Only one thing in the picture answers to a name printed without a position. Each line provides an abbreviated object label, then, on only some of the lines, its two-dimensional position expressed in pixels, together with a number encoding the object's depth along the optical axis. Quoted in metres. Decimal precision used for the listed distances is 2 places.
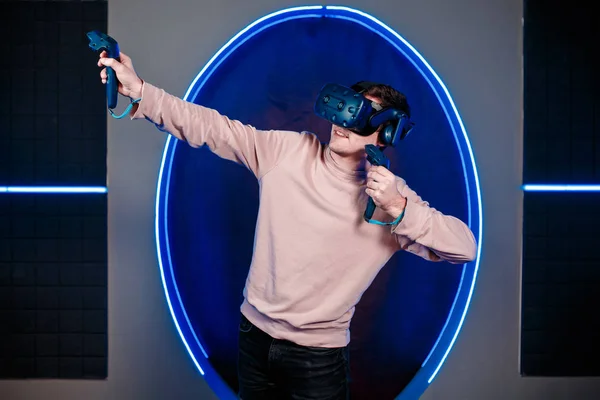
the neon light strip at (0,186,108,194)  2.36
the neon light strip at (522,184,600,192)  2.38
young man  1.53
